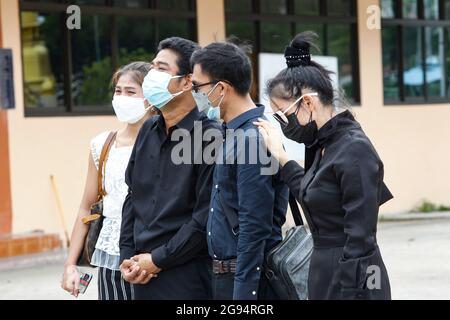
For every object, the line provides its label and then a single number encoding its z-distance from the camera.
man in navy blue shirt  7.21
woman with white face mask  8.57
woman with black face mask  6.53
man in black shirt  7.92
